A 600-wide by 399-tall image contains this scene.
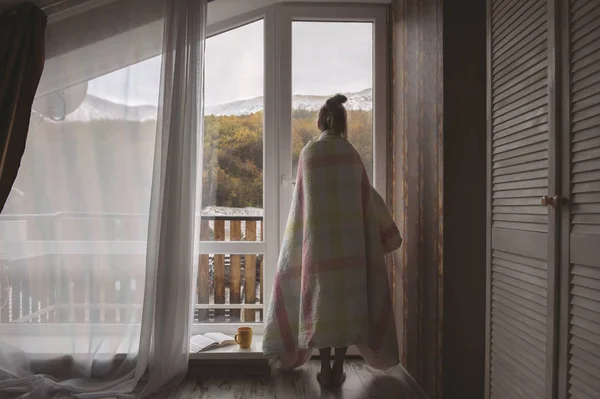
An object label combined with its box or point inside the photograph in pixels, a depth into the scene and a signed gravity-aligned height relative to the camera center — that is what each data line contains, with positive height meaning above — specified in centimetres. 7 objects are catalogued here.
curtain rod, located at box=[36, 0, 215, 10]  256 +90
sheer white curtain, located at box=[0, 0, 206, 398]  259 -8
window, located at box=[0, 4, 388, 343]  260 +14
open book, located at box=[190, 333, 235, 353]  274 -78
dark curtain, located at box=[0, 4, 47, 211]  244 +52
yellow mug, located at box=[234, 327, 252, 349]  277 -75
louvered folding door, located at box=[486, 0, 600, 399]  123 -1
